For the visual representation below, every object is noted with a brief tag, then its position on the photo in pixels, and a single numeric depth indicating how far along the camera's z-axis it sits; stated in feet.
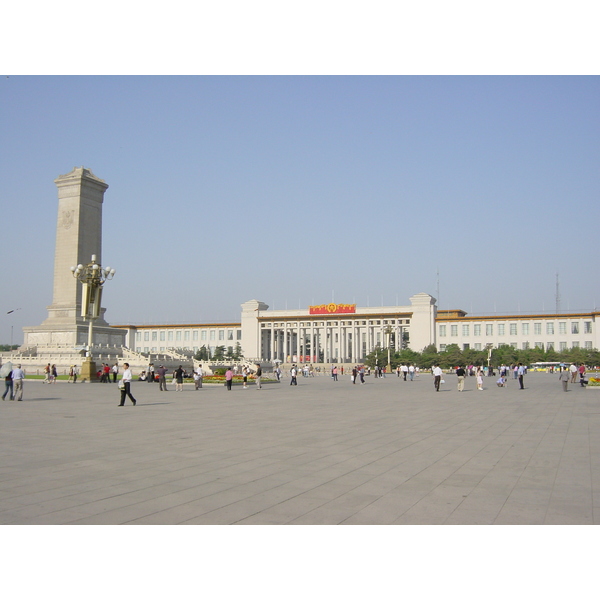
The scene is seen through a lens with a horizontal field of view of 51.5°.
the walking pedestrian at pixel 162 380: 92.89
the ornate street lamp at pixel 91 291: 116.57
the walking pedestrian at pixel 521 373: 106.85
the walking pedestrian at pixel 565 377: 94.79
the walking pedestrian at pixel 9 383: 71.56
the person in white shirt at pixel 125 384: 63.17
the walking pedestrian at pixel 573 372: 114.46
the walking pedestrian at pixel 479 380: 101.14
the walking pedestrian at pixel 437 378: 101.45
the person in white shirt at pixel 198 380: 100.35
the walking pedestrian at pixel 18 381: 71.10
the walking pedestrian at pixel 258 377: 103.03
